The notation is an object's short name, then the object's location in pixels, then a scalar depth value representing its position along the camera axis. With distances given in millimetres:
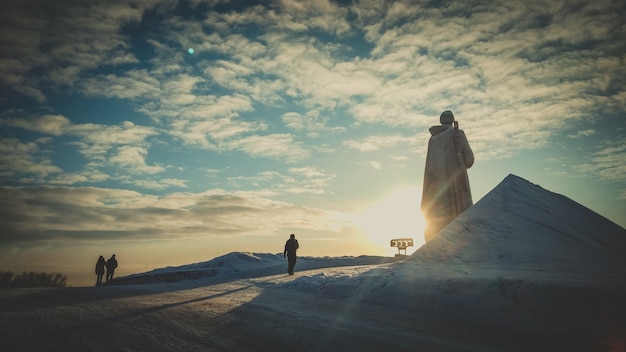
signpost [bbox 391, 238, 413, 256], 21156
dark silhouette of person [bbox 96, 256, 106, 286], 19812
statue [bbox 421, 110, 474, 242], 14703
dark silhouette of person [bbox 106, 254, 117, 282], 19969
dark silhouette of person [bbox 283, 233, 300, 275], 14633
